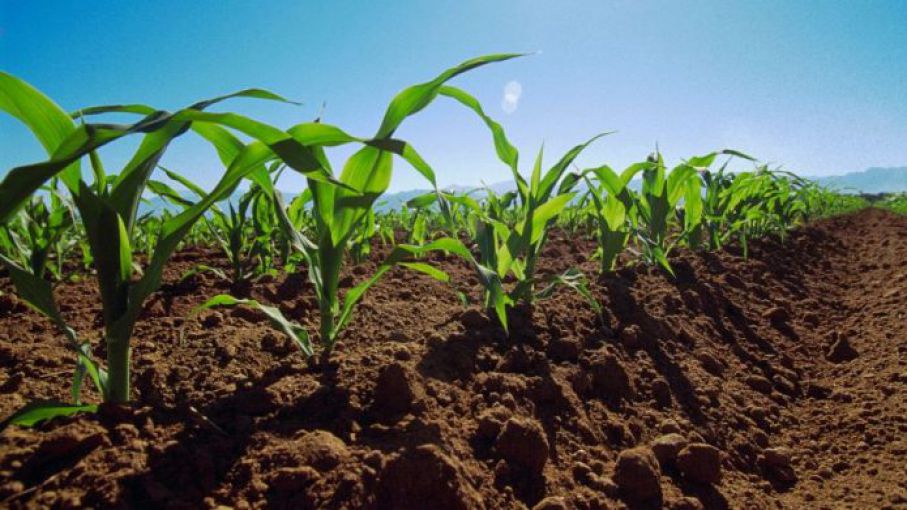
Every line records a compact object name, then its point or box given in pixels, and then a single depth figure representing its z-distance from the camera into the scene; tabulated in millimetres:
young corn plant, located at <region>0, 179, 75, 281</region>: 1765
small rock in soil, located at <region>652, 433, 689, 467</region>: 1063
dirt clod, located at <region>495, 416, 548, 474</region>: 946
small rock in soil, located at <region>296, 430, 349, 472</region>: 804
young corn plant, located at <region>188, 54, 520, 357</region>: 1092
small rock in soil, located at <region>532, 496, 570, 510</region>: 823
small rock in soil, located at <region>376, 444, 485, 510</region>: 783
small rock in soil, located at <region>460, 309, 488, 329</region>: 1551
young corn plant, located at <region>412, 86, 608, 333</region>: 1665
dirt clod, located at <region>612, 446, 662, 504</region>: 932
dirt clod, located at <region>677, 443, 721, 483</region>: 1017
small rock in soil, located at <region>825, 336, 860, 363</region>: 1860
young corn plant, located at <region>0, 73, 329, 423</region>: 802
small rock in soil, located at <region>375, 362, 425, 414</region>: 1026
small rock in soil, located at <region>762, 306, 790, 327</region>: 2193
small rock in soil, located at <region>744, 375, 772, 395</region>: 1565
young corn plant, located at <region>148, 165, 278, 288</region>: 1924
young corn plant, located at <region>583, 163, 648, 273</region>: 2080
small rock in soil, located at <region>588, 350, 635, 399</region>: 1312
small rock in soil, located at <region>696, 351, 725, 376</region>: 1604
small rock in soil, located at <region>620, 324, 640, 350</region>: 1598
